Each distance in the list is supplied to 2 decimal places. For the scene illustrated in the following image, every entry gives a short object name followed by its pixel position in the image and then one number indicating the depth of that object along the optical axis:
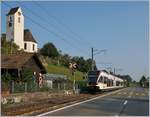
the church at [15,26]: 111.00
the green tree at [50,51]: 129.88
